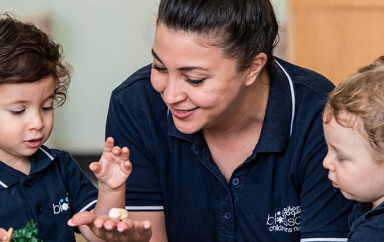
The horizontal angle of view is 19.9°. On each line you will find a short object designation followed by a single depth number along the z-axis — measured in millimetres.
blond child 1965
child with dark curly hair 2043
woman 2078
